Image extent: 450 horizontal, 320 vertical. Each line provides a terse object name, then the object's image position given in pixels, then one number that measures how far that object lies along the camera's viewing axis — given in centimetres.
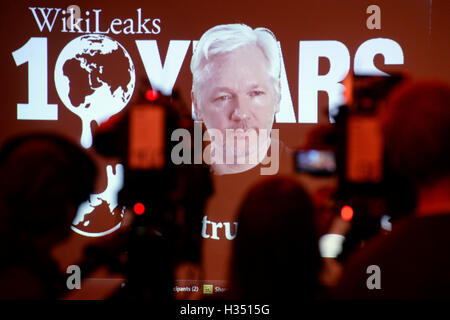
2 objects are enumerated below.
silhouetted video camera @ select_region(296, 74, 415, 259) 539
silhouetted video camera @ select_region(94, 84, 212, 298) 540
